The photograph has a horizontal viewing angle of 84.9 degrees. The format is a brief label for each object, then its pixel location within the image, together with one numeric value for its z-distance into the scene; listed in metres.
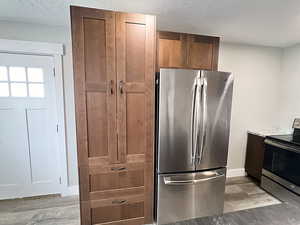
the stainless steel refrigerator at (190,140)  1.75
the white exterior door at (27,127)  2.35
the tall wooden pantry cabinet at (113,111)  1.54
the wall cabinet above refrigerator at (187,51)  1.98
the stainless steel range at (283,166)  2.24
